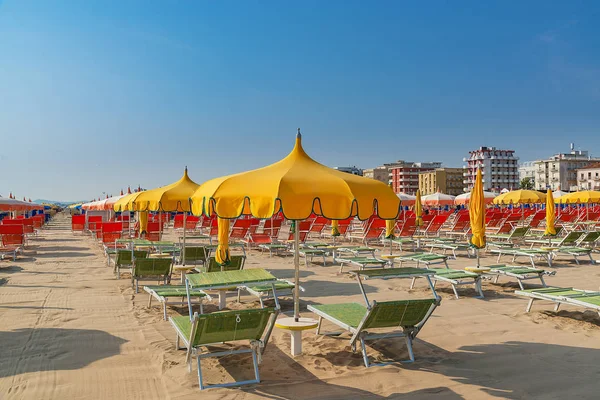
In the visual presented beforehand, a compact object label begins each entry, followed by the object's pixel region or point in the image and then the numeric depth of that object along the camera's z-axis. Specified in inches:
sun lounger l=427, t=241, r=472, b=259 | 501.3
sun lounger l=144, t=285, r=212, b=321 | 256.1
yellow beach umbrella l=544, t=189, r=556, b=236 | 530.9
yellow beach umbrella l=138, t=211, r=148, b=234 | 536.3
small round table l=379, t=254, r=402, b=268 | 409.3
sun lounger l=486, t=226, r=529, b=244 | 566.6
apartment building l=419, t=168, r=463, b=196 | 5270.7
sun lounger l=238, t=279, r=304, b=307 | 270.1
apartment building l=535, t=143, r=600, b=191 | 4569.4
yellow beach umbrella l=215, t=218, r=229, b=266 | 309.1
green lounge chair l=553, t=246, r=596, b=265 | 464.4
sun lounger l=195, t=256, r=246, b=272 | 329.1
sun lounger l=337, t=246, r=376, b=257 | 486.0
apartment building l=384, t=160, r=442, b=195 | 5575.8
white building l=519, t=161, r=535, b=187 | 5280.5
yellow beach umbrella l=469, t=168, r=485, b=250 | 348.8
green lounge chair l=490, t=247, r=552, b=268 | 433.4
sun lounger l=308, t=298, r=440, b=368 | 184.8
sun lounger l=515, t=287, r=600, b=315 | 235.0
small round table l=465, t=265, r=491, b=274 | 335.9
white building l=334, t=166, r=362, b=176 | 6411.9
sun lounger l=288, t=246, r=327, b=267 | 465.8
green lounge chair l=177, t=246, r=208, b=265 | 392.8
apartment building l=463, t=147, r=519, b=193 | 5216.5
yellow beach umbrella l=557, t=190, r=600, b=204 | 751.1
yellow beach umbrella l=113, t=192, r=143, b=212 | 412.5
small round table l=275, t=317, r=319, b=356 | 196.9
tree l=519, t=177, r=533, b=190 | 4776.1
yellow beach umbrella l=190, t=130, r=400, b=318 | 171.2
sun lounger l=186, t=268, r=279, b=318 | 204.4
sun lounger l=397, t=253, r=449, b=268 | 384.2
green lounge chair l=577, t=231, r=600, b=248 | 529.0
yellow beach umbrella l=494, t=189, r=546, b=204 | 701.9
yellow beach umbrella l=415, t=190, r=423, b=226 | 720.8
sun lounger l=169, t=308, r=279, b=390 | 165.9
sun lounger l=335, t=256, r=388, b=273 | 394.3
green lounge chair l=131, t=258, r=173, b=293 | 324.2
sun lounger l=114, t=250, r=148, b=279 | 371.6
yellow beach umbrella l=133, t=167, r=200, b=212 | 360.2
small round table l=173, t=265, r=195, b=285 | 349.7
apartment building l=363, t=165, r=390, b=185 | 5982.3
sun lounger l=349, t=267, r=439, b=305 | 210.8
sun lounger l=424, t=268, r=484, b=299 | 312.2
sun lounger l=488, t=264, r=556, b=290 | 328.2
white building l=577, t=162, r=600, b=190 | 3987.5
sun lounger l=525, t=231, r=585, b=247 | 519.8
